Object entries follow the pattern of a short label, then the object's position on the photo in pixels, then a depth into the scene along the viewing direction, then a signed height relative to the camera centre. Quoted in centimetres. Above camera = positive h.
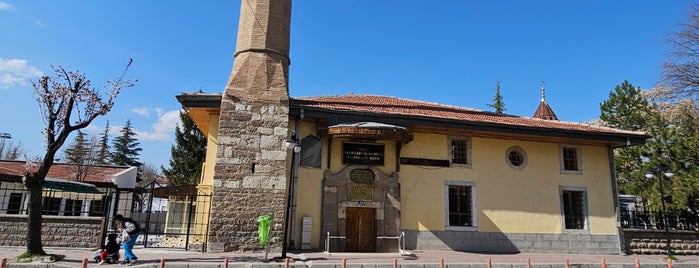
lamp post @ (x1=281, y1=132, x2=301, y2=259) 1041 +120
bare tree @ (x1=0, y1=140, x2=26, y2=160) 5274 +686
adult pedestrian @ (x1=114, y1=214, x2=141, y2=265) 958 -50
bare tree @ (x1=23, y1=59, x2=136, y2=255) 952 +196
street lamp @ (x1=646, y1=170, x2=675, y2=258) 1412 -7
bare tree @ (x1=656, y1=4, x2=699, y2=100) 1587 +560
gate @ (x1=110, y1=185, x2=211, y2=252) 1305 -6
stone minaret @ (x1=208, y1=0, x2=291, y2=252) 1201 +229
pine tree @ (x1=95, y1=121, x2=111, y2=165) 4355 +632
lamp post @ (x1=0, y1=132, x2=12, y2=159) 4508 +746
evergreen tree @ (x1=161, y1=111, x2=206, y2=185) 2602 +359
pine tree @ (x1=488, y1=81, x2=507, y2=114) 4211 +1177
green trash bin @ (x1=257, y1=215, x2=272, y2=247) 1126 -26
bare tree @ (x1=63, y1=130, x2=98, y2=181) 3613 +549
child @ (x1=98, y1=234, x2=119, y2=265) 945 -81
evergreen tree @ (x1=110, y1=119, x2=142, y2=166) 4339 +639
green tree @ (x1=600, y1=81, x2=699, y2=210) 1920 +414
